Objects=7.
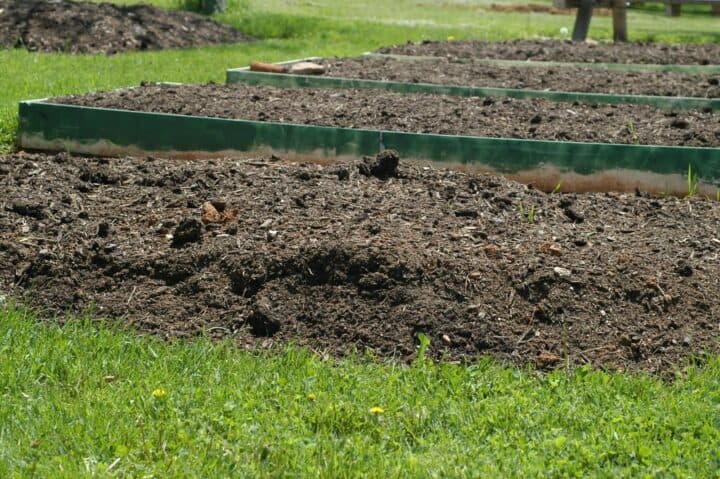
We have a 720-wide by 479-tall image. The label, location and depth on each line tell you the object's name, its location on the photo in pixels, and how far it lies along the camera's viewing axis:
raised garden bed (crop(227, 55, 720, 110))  9.68
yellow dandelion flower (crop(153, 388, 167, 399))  4.22
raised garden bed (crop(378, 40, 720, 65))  13.79
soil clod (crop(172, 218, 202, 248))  5.75
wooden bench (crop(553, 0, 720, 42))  16.69
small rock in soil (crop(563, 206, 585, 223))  6.13
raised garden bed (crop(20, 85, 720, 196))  7.06
